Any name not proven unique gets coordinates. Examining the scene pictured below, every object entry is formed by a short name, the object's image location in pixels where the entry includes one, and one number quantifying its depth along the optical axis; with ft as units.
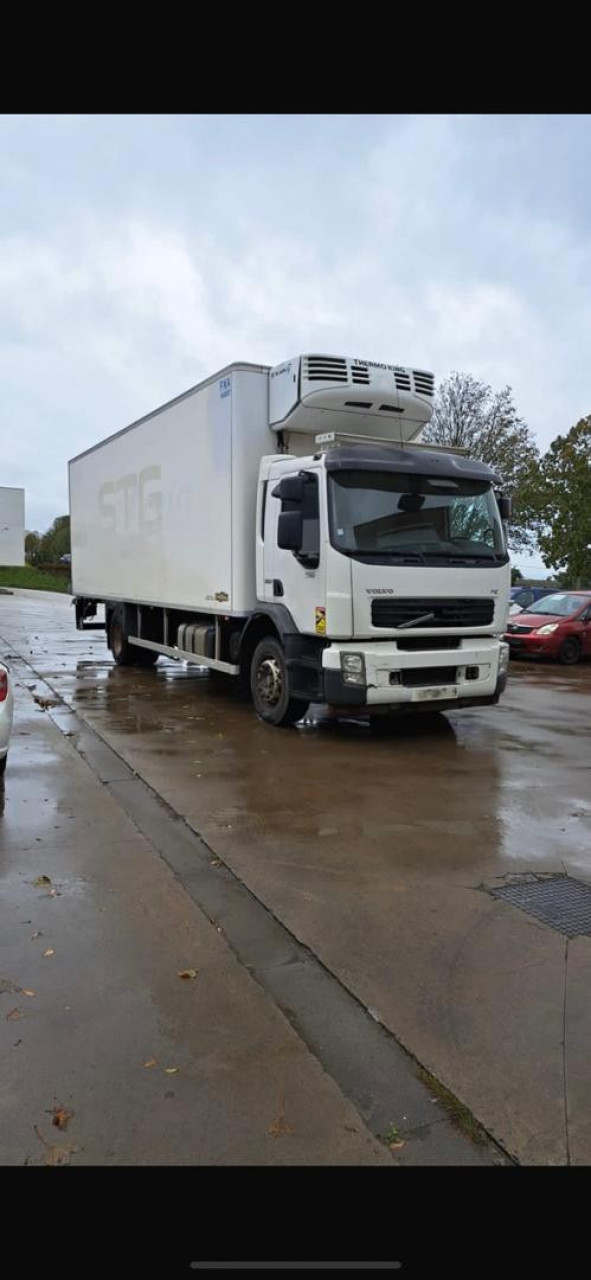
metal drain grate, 13.64
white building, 144.05
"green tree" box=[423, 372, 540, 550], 108.06
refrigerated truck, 25.70
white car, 20.36
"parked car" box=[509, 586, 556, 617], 83.53
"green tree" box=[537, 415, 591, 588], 90.84
